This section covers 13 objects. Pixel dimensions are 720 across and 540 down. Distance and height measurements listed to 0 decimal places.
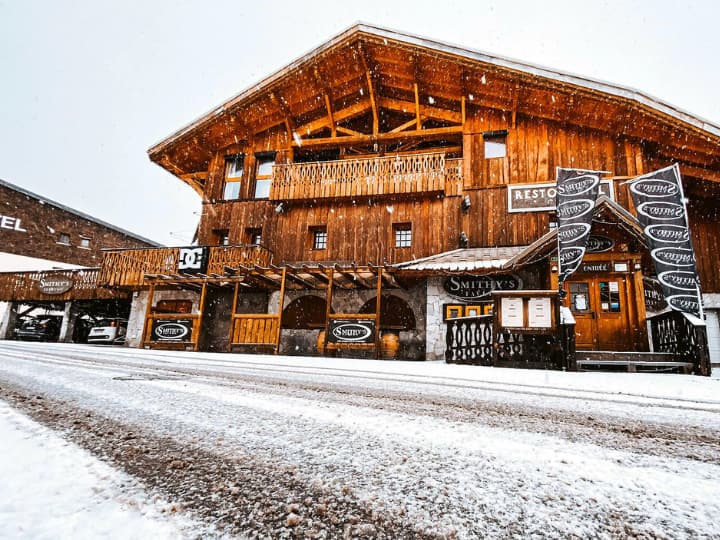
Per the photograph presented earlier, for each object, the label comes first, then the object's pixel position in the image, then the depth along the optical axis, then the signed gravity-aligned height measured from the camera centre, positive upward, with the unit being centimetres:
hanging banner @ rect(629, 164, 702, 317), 635 +203
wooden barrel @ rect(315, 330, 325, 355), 1214 -15
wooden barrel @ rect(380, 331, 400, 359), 1144 -14
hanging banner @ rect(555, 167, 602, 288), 729 +262
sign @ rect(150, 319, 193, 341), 1292 +6
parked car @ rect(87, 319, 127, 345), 1766 -27
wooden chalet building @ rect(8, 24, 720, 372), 1045 +482
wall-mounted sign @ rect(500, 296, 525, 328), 713 +62
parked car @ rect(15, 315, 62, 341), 1981 -15
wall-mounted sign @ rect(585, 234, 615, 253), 949 +260
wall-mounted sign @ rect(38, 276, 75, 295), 1911 +212
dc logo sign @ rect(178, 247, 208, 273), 1334 +255
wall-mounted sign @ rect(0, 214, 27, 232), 2334 +626
